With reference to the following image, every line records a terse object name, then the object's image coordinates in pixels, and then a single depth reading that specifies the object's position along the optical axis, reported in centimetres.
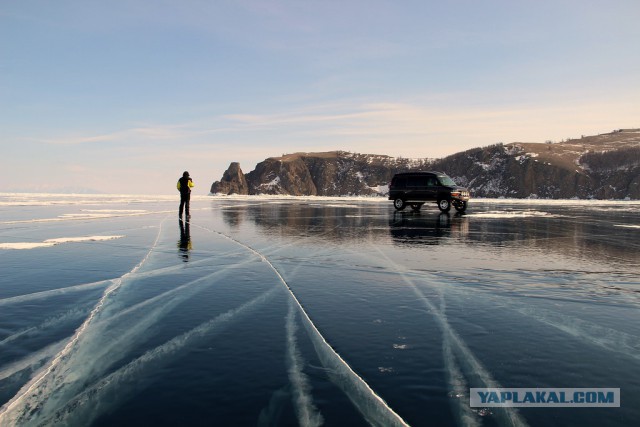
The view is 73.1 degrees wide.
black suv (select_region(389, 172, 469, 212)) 2691
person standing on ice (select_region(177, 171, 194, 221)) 2105
